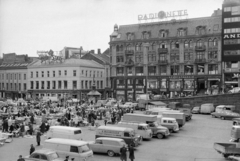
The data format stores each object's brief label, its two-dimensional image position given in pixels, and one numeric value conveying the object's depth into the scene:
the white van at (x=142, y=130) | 30.05
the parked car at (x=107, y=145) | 24.44
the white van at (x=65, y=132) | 27.03
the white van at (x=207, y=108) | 52.22
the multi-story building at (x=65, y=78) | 81.12
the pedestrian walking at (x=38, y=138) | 27.17
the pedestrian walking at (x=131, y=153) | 21.97
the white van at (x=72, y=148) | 21.86
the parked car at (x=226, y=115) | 45.44
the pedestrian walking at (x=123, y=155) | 21.70
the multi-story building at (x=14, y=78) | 92.38
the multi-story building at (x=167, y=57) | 68.12
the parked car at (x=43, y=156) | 20.12
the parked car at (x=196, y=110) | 53.56
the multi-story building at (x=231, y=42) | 64.56
